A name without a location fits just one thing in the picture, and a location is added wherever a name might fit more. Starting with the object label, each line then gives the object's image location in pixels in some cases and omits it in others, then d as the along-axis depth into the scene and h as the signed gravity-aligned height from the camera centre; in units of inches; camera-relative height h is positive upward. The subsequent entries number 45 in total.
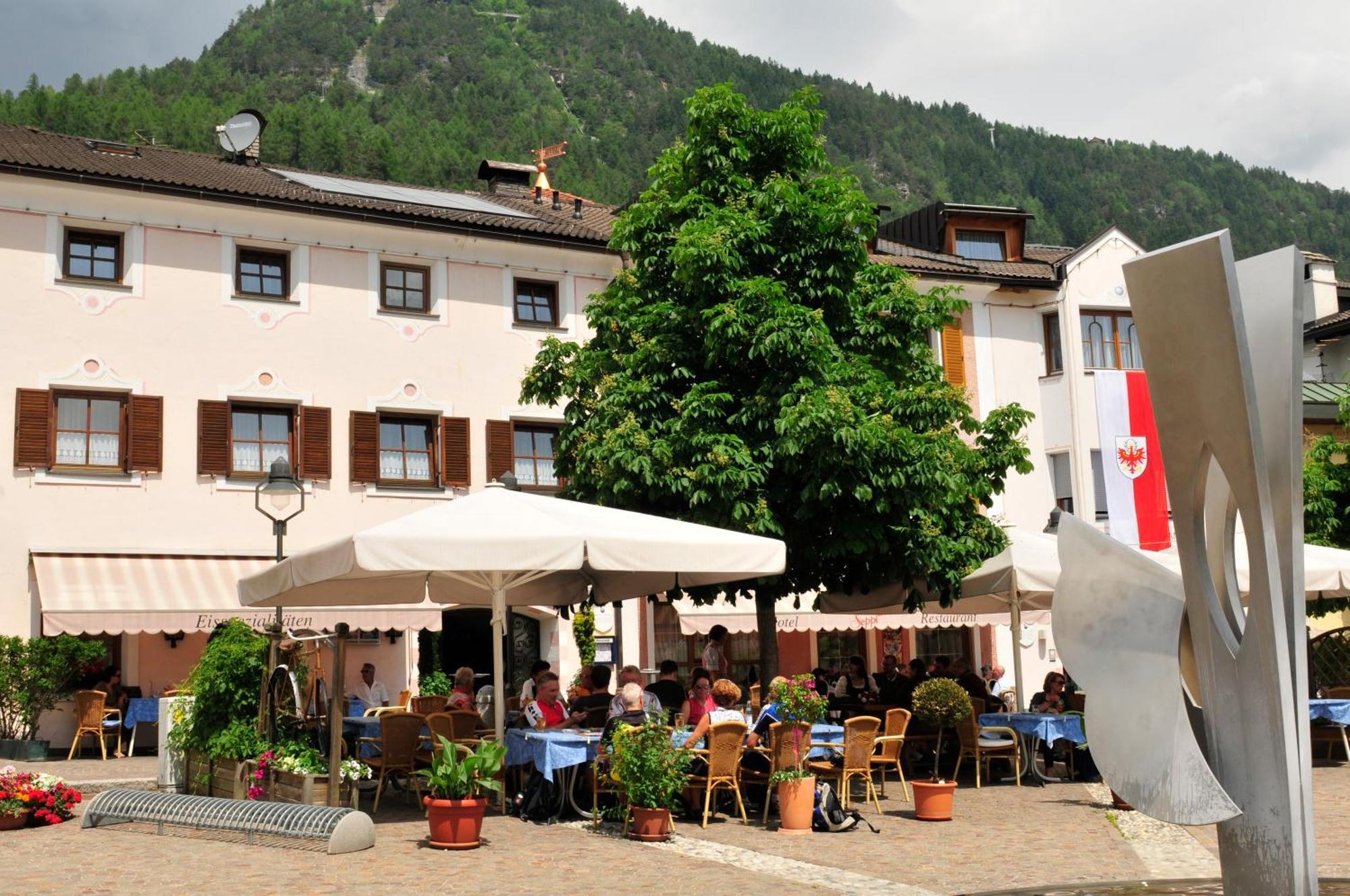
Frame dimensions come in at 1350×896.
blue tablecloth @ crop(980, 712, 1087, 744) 550.9 -48.6
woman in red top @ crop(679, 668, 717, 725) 476.4 -31.1
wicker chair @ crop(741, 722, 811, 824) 434.0 -41.2
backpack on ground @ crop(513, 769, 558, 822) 449.4 -58.9
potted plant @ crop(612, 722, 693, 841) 402.9 -46.9
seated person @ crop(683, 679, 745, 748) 442.0 -32.0
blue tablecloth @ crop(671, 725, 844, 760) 478.0 -43.1
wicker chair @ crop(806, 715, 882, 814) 464.8 -47.8
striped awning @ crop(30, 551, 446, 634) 724.7 +12.0
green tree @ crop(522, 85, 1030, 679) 554.3 +91.6
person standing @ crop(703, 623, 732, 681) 621.6 -20.0
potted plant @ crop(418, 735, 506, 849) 383.2 -48.5
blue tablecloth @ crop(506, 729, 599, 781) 436.8 -41.9
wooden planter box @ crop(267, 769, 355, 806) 411.2 -49.6
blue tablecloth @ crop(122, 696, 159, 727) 735.7 -46.1
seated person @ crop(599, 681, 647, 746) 439.2 -32.3
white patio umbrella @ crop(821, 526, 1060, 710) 572.7 +7.3
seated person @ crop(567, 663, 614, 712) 516.7 -30.5
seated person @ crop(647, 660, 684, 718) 531.8 -30.8
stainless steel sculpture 271.4 -3.0
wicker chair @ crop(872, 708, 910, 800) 494.6 -48.0
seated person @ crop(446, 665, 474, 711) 554.3 -31.4
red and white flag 1042.7 +98.7
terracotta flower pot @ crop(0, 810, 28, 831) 441.1 -60.1
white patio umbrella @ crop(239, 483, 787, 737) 408.2 +18.0
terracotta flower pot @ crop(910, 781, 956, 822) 452.8 -62.1
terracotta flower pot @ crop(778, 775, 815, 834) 430.0 -59.5
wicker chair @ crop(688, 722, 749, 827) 435.2 -45.8
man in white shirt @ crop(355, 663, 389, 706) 763.4 -39.7
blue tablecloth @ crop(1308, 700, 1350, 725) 636.7 -52.2
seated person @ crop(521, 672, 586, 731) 490.6 -33.1
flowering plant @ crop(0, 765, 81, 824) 441.7 -53.4
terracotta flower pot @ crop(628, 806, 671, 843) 401.4 -59.8
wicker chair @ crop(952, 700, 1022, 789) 544.4 -54.6
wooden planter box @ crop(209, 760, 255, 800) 438.3 -49.2
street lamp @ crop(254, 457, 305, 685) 527.5 +47.6
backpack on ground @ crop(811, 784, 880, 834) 433.7 -63.6
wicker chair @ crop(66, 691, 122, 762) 722.8 -45.9
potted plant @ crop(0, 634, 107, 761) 720.3 -30.1
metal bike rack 378.6 -55.2
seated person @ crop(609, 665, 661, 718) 438.9 -28.9
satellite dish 1058.7 +355.3
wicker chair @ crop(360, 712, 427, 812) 470.6 -42.1
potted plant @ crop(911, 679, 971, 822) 529.7 -37.5
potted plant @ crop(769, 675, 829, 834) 430.6 -50.3
